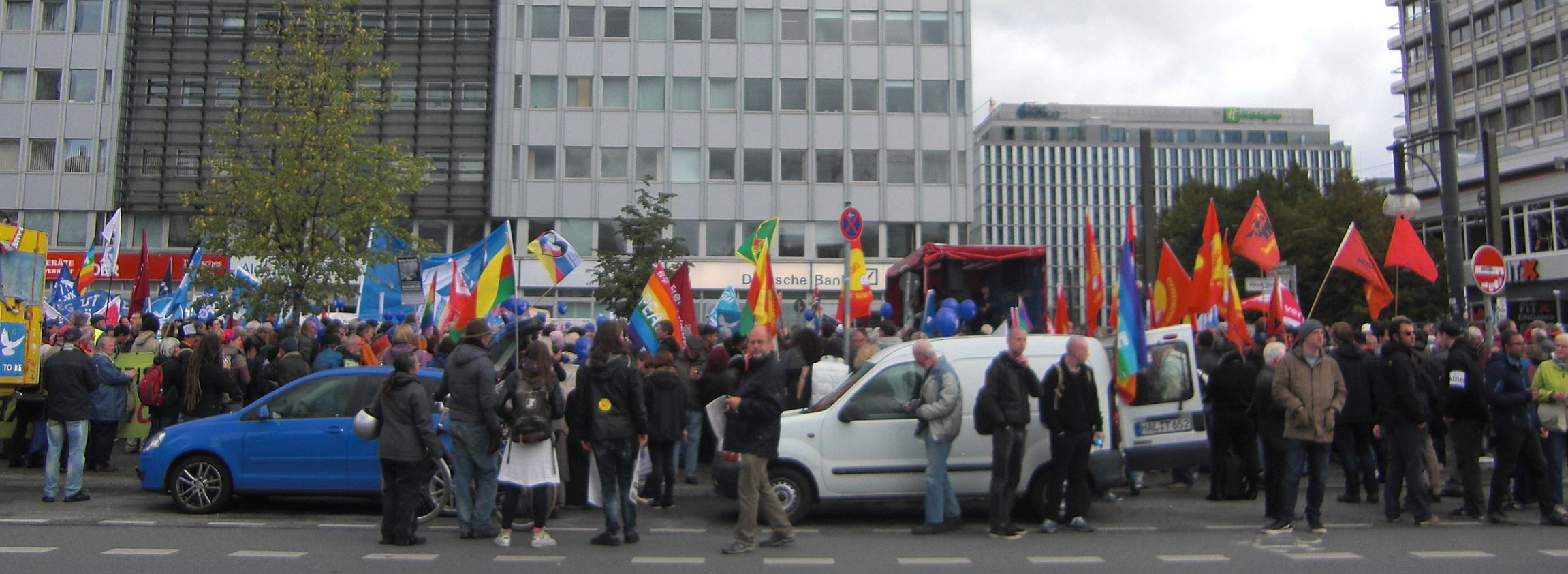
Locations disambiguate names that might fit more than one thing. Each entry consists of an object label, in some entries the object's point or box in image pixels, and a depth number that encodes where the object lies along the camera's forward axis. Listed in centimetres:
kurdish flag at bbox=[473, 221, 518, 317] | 1223
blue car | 1061
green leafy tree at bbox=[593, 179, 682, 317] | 3228
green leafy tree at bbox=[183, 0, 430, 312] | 1962
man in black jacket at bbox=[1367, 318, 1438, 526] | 1015
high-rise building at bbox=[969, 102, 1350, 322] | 13325
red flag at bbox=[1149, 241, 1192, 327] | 1520
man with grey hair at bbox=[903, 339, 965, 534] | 971
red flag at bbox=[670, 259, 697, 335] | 1678
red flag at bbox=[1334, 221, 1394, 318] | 1595
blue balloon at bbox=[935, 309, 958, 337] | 1603
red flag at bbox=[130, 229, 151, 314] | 2184
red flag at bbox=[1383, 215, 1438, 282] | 1593
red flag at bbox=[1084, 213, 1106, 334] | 1201
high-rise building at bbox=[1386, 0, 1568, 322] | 4825
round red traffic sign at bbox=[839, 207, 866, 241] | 1418
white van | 1035
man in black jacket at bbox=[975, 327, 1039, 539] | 963
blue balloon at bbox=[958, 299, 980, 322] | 1841
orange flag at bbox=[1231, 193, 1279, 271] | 1677
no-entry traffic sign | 1574
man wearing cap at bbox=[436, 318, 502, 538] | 931
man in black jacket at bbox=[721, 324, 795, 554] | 906
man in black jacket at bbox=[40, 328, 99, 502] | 1127
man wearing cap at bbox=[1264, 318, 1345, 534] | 968
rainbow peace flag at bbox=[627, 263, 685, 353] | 1377
